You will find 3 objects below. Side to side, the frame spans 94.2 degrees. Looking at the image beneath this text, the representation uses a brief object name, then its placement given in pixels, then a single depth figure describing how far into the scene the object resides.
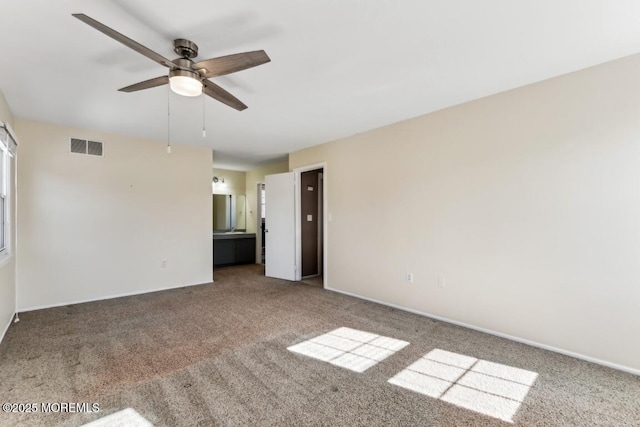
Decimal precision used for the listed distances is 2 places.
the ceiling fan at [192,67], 1.78
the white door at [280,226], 5.54
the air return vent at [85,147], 4.09
